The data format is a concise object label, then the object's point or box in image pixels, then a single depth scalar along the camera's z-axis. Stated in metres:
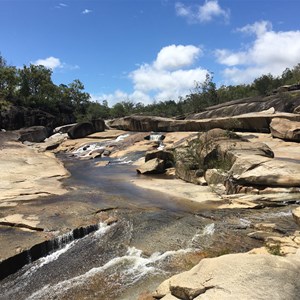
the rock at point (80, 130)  42.50
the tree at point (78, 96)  79.70
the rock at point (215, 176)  15.71
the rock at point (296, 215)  9.34
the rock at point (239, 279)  5.24
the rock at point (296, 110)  31.22
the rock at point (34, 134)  43.19
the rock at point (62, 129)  49.53
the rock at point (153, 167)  21.69
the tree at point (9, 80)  59.91
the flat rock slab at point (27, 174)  14.79
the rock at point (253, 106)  33.66
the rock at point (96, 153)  31.97
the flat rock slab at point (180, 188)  14.32
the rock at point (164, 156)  22.79
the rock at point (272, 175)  12.82
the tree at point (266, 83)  63.61
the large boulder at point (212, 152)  16.44
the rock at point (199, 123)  29.12
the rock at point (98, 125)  44.65
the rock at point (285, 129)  23.39
